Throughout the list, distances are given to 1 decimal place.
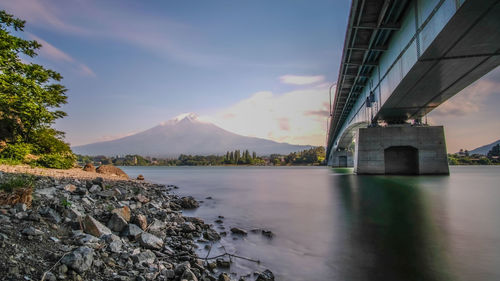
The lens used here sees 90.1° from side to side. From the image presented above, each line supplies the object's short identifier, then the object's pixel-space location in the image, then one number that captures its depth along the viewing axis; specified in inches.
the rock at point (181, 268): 165.9
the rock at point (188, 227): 300.7
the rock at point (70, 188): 332.7
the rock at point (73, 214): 204.4
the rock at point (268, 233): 318.8
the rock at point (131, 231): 220.2
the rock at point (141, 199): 423.8
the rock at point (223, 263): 211.5
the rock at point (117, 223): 227.6
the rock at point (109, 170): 941.1
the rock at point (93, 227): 193.8
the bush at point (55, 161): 718.5
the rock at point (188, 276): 156.7
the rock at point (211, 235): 286.5
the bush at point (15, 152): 658.8
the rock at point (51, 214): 193.6
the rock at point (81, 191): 332.4
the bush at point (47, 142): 794.2
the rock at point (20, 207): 192.4
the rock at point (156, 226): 262.2
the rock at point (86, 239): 169.5
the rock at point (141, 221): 256.2
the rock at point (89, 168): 891.1
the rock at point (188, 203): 531.5
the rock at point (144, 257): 171.9
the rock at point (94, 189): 364.9
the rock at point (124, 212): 254.3
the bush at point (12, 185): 226.7
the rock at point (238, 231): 324.6
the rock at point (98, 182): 424.0
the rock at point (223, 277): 174.8
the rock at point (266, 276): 187.8
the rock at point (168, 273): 159.6
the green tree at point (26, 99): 661.3
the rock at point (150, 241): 209.3
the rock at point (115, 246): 174.1
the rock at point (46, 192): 253.6
